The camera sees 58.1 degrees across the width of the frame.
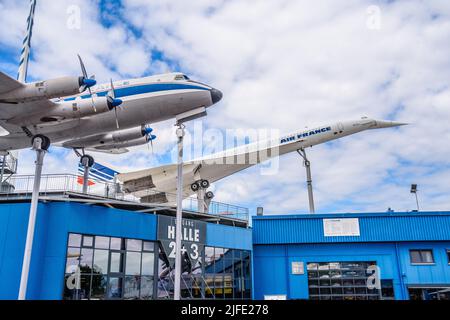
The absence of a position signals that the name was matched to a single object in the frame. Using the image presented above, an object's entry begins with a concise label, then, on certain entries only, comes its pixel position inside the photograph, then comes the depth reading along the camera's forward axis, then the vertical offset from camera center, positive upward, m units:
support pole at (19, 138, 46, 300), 17.56 +2.25
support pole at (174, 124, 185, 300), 18.19 +3.68
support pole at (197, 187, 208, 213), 30.97 +6.46
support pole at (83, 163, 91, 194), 23.88 +6.77
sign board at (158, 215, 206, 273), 24.86 +3.07
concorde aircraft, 34.38 +10.91
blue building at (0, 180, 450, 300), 20.12 +2.28
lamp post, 35.06 +8.16
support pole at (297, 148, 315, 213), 35.34 +10.02
